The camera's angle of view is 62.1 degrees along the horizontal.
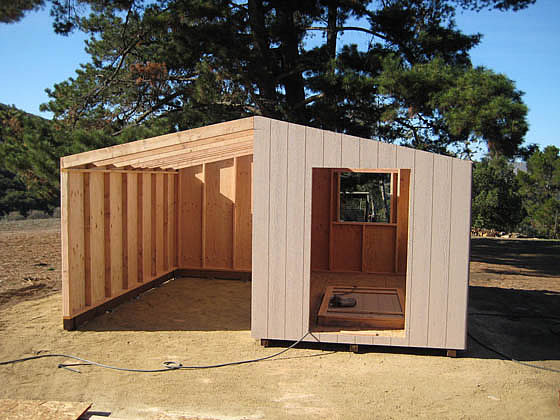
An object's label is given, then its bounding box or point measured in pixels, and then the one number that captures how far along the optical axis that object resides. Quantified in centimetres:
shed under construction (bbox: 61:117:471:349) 487
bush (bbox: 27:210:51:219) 2606
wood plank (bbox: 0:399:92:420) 332
